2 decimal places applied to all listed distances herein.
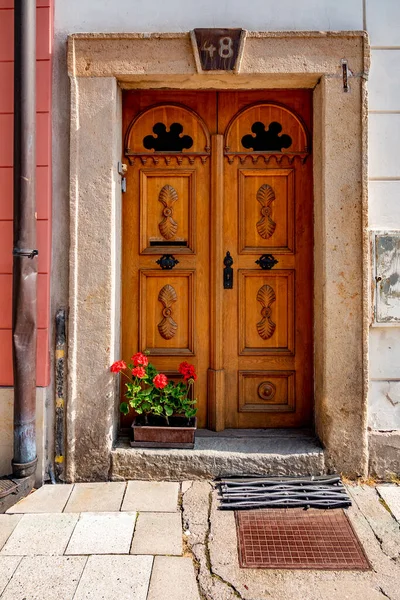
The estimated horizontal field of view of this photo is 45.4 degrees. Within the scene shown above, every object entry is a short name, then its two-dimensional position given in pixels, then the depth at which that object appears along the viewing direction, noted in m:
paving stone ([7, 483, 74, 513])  3.07
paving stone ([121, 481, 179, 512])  3.07
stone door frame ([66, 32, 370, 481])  3.43
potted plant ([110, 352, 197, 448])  3.50
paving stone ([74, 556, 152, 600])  2.29
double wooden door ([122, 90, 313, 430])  3.80
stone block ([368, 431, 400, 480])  3.46
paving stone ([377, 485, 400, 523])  3.04
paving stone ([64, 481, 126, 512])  3.07
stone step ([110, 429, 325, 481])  3.41
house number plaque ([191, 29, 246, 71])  3.38
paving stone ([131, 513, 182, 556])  2.63
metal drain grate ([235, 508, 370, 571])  2.56
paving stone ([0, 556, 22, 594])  2.38
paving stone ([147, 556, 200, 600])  2.30
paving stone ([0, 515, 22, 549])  2.77
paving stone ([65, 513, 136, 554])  2.63
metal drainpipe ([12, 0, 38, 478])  3.24
